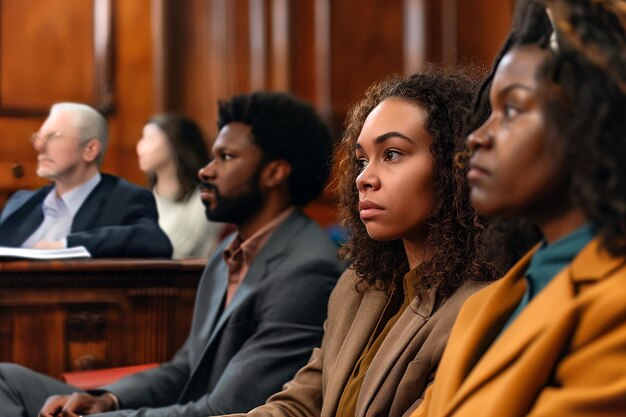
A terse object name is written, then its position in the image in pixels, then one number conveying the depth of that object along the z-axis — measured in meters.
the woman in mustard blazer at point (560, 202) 2.49
